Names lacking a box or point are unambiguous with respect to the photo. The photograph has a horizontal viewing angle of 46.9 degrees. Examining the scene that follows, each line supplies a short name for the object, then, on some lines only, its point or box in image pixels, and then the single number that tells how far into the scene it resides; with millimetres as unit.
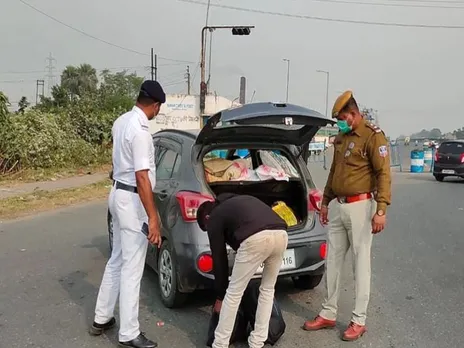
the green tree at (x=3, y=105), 17781
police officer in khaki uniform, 4176
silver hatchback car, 4676
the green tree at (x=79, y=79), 69438
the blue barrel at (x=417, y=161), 25234
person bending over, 3648
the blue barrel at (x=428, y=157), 26641
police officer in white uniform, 3922
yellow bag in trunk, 5262
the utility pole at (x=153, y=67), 52975
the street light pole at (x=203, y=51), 25203
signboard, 37531
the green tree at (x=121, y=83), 77500
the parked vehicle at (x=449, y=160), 19391
